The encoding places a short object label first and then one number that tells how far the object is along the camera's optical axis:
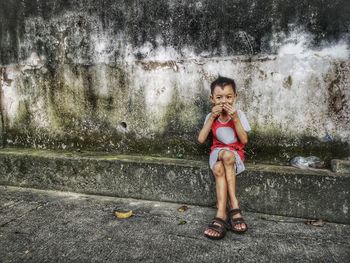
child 2.80
